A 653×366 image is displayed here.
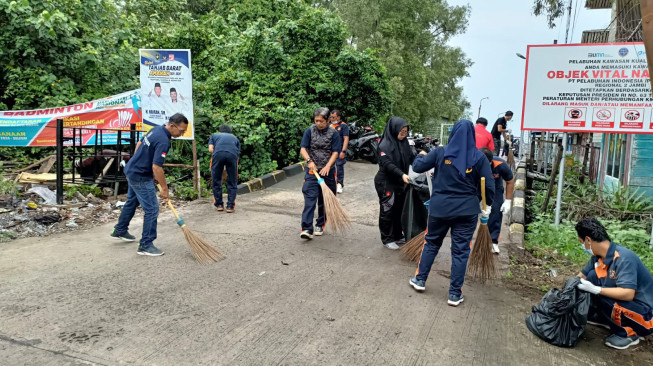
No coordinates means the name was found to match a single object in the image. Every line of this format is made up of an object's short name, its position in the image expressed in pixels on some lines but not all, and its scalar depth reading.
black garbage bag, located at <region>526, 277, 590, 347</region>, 3.33
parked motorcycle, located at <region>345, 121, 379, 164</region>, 15.23
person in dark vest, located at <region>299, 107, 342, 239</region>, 5.95
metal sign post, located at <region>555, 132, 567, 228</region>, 6.70
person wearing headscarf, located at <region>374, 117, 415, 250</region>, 5.46
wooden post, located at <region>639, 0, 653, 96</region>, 2.20
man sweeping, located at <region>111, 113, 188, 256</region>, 5.13
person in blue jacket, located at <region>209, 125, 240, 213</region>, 7.82
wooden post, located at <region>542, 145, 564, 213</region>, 7.57
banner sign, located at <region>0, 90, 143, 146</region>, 8.80
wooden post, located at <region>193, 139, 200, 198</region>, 8.93
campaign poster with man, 8.18
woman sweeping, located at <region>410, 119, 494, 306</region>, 4.00
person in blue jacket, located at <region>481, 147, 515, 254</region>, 5.57
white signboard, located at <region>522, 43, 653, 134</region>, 6.17
